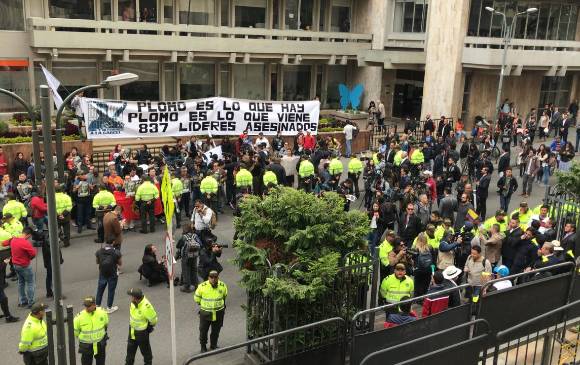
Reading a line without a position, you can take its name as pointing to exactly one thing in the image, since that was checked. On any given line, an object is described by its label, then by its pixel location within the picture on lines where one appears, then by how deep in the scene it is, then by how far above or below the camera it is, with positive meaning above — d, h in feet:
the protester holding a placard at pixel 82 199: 48.88 -11.68
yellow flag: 25.95 -5.99
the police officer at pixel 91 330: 27.58 -12.49
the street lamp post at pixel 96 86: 25.85 -1.27
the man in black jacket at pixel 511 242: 37.24 -10.47
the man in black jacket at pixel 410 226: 42.78 -11.09
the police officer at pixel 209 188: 51.31 -10.71
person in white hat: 31.58 -10.84
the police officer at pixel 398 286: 31.04 -11.11
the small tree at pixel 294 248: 27.09 -8.56
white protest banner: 61.36 -6.09
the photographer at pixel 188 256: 37.65 -12.27
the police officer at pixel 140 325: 28.55 -12.62
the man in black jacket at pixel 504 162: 59.88 -8.83
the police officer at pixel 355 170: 58.85 -10.02
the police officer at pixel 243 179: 53.31 -10.31
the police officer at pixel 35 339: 26.94 -12.70
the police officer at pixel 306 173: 56.95 -10.20
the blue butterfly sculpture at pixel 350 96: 102.53 -5.06
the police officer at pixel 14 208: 42.19 -10.79
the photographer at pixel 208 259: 36.55 -11.97
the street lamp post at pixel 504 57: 84.97 +2.28
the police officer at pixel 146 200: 48.83 -11.45
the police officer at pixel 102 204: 45.65 -11.07
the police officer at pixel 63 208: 43.91 -11.03
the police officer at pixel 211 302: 30.30 -12.05
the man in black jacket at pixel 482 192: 53.01 -10.60
